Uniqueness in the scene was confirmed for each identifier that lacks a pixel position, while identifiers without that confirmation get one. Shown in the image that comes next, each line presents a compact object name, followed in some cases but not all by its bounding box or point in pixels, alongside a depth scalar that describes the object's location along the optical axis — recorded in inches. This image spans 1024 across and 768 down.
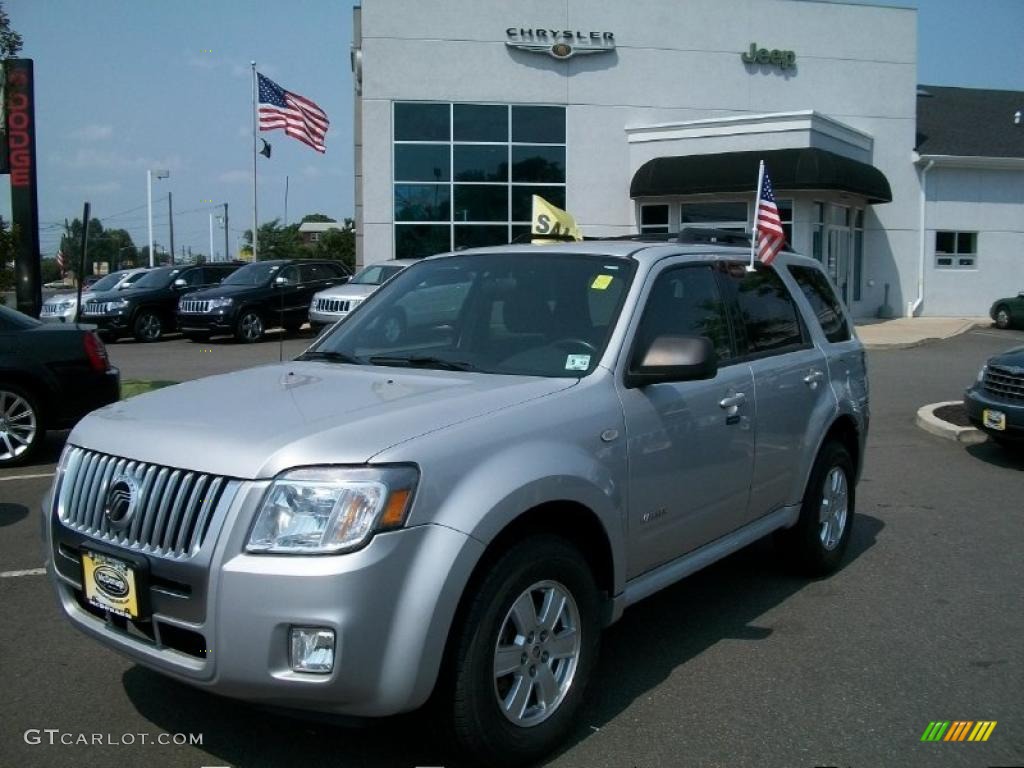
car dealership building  988.6
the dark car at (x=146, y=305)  829.2
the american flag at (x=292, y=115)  1011.3
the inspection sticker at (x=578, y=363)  154.6
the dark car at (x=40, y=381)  333.7
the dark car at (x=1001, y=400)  330.3
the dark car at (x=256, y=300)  799.1
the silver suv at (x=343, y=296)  757.3
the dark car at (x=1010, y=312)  1039.0
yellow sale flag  294.8
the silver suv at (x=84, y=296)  861.2
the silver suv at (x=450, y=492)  114.4
